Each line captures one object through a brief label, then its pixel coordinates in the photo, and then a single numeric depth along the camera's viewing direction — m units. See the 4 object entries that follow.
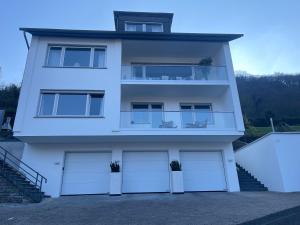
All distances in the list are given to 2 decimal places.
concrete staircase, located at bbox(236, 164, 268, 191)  12.93
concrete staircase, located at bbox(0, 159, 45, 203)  9.49
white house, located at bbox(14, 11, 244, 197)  11.74
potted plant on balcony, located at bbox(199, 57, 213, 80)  13.62
